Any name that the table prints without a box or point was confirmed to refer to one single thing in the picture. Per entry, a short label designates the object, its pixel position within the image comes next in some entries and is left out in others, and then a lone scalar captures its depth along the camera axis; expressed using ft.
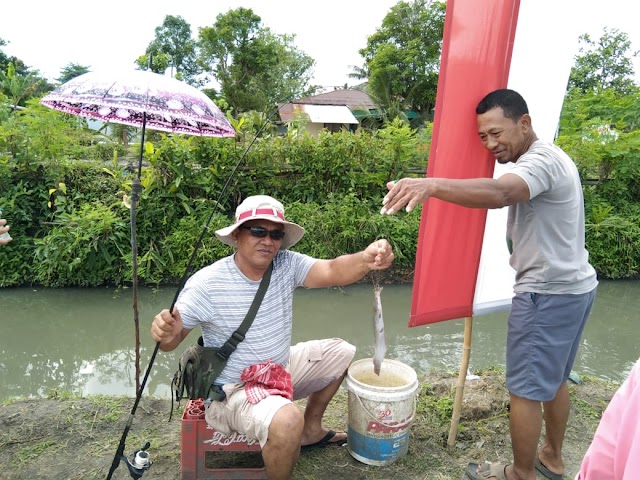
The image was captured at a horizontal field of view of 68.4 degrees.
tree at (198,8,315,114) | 74.18
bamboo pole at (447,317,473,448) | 8.99
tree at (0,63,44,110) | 27.74
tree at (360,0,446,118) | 71.36
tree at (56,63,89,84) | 122.87
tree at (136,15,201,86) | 115.51
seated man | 6.96
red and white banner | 7.60
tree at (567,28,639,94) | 63.98
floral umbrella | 7.54
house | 73.61
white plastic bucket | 8.10
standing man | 6.93
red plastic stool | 7.80
